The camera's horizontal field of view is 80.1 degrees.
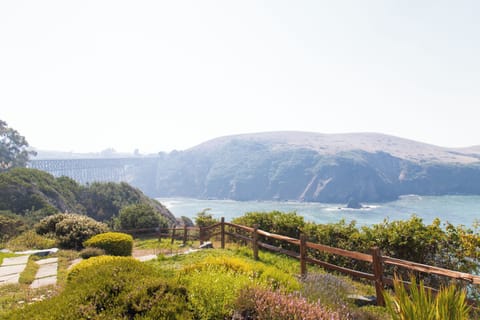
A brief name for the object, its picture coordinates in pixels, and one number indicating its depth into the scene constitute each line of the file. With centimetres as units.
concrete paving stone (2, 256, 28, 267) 957
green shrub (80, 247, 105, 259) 945
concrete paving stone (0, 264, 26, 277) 845
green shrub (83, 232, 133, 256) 1028
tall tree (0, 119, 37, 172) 6288
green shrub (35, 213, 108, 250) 1320
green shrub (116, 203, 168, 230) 2511
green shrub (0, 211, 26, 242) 1511
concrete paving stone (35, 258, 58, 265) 987
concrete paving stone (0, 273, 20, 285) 750
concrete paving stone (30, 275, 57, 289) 721
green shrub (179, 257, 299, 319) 398
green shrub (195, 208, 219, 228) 1955
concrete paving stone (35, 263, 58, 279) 824
